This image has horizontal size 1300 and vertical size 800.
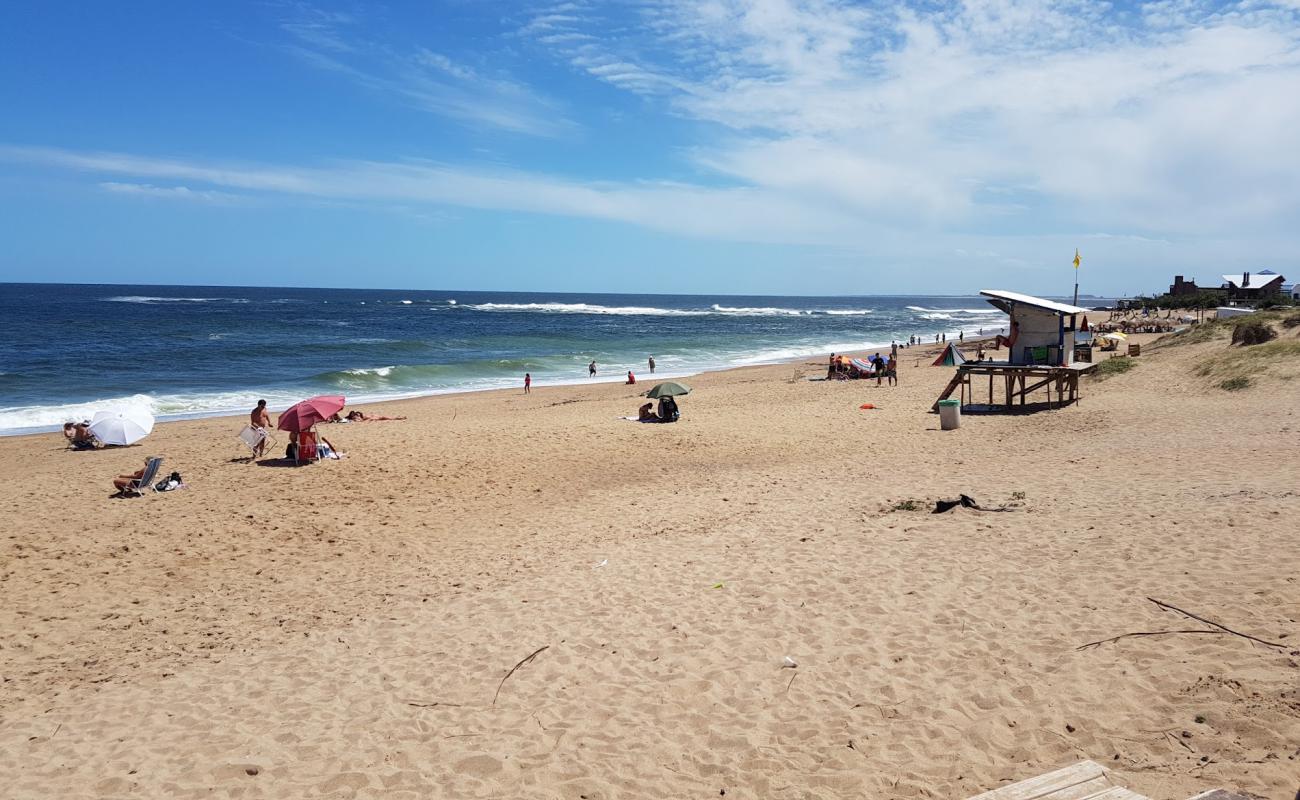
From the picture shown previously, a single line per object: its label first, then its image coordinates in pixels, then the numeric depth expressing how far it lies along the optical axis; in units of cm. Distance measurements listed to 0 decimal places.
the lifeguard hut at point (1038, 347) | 1812
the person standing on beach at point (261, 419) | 1577
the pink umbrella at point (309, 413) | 1437
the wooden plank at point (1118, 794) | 318
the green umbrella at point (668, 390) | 1947
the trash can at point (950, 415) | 1659
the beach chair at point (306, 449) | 1447
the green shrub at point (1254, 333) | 2109
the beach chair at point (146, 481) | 1266
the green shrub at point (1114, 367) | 2223
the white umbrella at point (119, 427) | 1702
